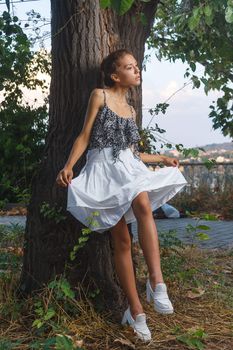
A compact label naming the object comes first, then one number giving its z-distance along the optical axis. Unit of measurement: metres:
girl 3.72
